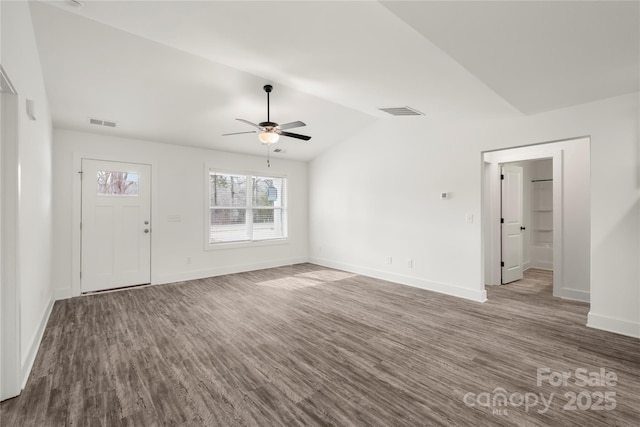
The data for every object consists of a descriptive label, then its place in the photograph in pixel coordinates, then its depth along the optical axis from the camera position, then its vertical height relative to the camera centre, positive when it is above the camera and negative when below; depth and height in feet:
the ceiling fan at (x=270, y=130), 12.20 +3.57
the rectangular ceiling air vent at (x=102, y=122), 13.71 +4.39
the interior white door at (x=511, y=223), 17.22 -0.59
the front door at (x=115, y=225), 14.87 -0.61
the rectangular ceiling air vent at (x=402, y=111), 13.85 +5.07
